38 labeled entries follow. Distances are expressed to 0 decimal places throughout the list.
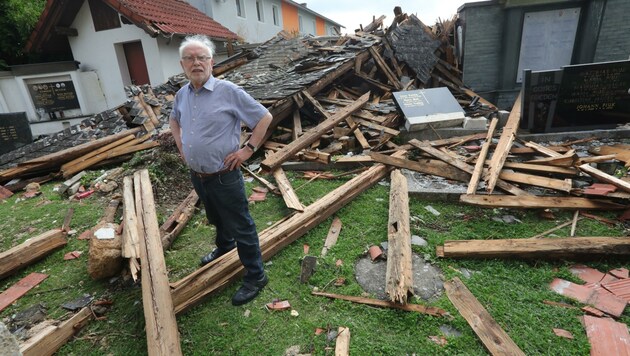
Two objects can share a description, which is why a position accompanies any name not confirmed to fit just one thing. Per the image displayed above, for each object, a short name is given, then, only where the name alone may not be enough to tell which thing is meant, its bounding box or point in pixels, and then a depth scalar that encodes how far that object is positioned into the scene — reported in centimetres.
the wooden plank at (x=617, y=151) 495
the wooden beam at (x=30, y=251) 369
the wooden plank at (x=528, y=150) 552
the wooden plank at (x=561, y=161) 477
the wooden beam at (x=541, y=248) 327
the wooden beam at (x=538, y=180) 435
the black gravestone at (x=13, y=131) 870
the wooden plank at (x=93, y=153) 670
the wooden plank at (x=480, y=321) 241
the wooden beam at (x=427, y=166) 507
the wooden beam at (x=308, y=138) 544
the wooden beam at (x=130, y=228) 344
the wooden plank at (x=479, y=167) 455
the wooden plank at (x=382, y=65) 999
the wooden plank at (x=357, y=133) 663
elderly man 263
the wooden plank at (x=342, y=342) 248
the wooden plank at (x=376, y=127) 694
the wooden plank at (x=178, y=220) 404
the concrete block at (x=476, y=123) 676
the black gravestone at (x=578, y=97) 616
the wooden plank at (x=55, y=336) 252
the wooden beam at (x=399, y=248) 292
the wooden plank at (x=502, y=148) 465
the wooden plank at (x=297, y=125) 720
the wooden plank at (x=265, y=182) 533
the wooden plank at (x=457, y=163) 454
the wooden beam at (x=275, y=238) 303
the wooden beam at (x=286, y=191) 437
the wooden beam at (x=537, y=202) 410
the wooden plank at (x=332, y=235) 381
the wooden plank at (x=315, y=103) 773
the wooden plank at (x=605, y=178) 389
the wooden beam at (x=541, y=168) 475
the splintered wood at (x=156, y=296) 234
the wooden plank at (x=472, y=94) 879
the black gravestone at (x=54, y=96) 1240
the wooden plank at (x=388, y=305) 280
